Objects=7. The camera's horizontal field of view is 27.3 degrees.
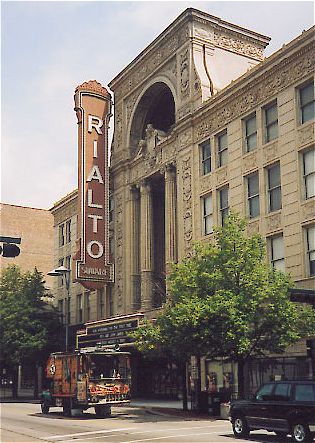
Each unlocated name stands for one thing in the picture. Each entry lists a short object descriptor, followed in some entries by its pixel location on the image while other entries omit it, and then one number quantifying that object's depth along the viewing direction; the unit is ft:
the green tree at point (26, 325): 170.40
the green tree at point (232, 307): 87.35
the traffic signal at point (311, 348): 66.28
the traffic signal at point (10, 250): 57.24
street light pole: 139.80
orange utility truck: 95.96
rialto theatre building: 105.19
